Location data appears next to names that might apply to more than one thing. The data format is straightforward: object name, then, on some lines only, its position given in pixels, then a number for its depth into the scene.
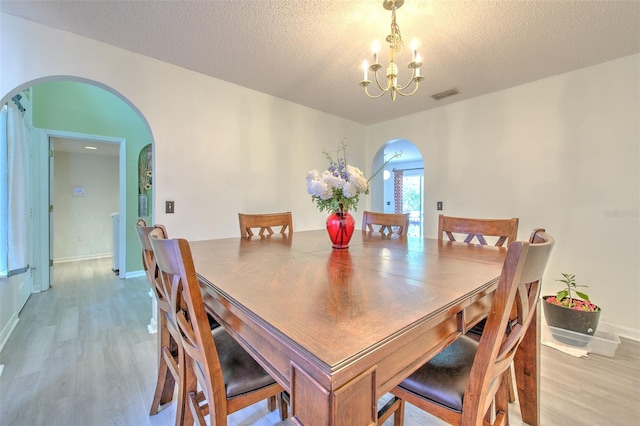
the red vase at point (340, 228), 1.54
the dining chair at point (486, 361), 0.68
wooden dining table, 0.50
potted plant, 2.05
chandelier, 1.53
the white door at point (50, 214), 3.47
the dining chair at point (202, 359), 0.75
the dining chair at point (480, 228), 1.60
